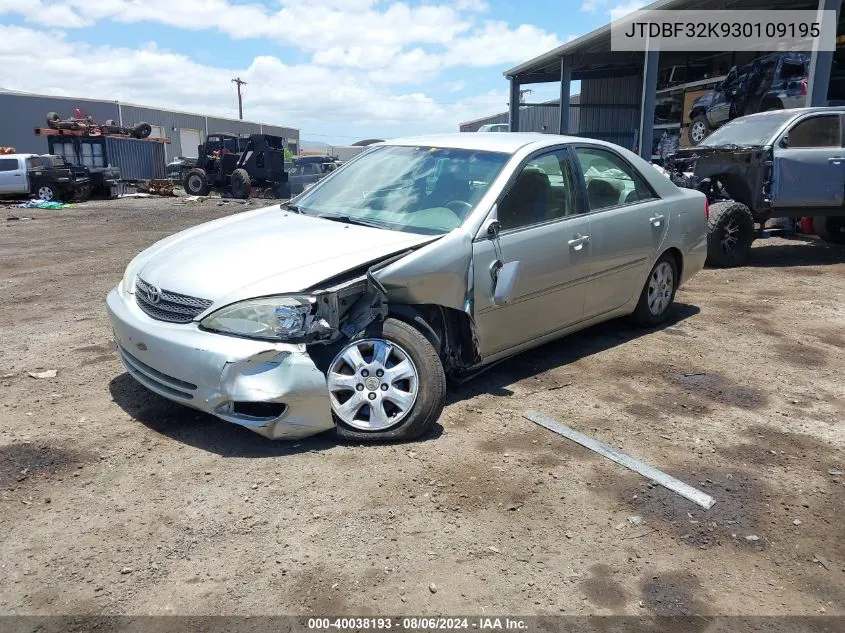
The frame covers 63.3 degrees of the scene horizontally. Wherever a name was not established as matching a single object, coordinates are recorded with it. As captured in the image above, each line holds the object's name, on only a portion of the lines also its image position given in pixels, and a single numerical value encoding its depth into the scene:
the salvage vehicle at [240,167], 23.32
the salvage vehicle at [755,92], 13.46
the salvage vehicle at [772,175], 8.44
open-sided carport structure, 15.02
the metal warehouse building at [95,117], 38.75
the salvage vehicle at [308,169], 25.27
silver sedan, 3.29
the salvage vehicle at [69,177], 21.58
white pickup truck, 20.81
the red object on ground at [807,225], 10.83
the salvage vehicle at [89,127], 25.92
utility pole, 71.06
